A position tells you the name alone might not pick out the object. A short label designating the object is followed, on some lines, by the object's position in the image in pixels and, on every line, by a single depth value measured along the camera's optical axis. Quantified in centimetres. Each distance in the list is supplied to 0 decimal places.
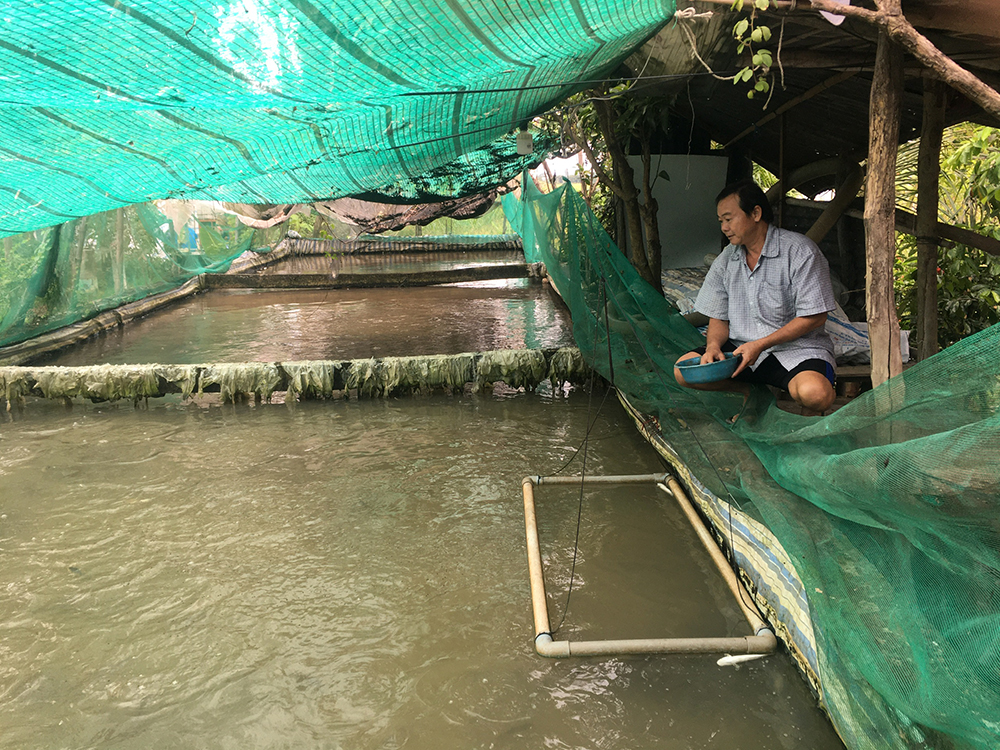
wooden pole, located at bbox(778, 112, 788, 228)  461
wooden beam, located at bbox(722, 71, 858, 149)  340
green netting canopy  182
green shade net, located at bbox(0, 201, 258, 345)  553
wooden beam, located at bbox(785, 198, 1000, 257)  305
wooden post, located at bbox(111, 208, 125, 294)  696
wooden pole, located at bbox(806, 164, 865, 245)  404
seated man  269
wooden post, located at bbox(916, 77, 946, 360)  303
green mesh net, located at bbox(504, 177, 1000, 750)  123
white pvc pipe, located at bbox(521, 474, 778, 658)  200
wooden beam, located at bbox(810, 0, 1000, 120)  178
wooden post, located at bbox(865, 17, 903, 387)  217
